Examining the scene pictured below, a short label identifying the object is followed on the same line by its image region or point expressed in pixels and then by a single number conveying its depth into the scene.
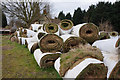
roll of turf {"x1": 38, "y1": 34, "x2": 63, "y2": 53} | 3.39
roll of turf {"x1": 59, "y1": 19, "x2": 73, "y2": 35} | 4.94
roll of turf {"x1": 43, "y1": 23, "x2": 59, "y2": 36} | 4.54
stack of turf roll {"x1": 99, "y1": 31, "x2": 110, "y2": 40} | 4.46
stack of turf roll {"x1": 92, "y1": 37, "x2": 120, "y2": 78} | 2.19
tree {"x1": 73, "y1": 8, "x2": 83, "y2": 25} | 21.08
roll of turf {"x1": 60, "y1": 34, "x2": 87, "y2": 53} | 3.41
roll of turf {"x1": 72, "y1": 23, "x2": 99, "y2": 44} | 4.04
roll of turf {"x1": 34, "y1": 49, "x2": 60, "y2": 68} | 3.06
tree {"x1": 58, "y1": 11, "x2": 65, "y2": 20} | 25.98
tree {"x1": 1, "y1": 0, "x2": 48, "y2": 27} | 14.09
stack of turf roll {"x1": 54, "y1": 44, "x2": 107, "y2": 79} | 1.94
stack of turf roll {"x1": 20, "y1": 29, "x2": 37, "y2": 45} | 7.72
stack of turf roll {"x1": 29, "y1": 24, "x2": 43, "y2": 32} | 8.55
